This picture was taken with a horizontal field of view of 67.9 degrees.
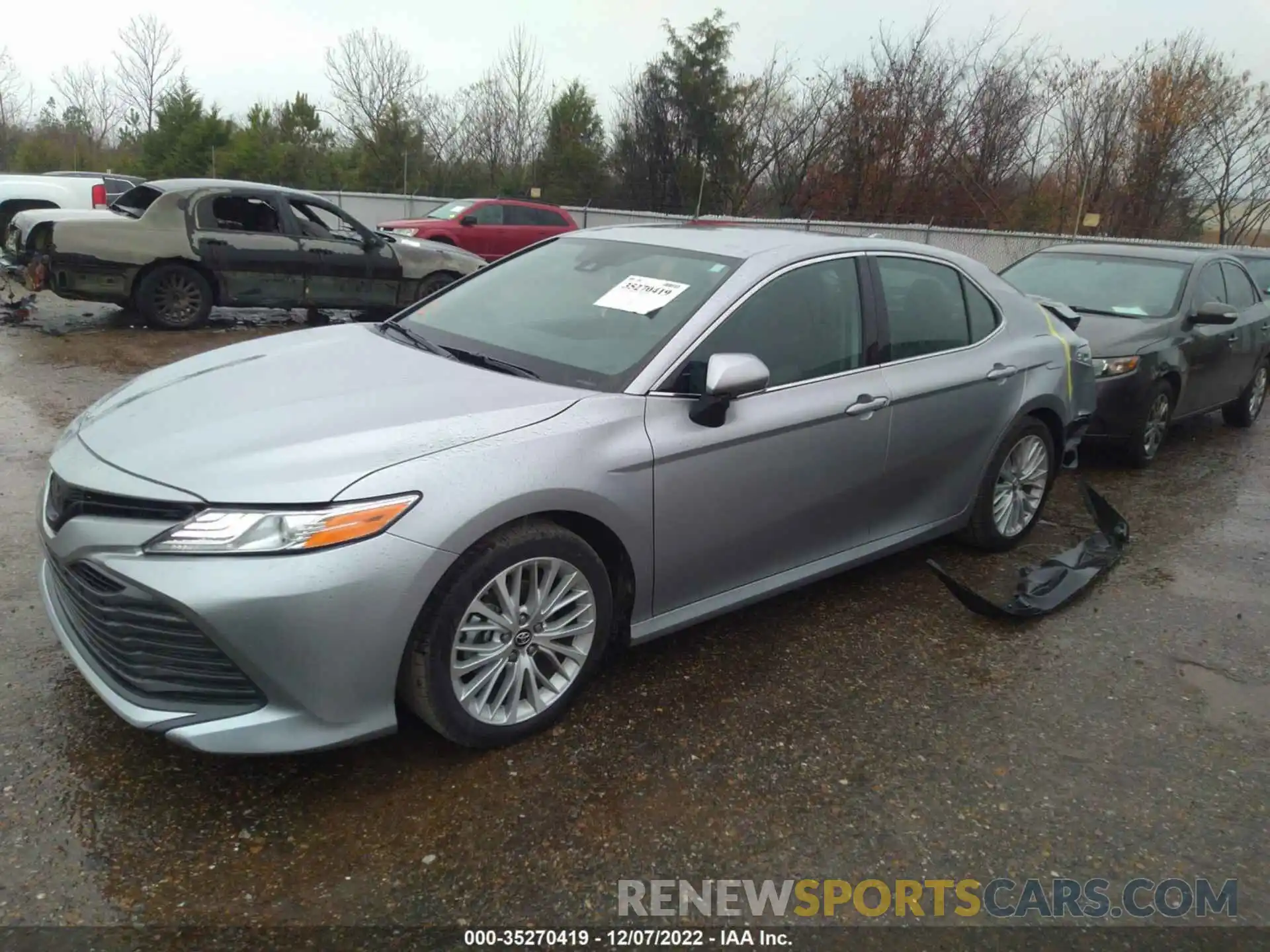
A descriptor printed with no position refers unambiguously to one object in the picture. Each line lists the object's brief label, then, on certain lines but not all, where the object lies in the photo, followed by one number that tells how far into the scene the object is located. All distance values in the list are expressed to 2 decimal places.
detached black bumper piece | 4.21
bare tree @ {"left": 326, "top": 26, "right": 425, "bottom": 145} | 36.72
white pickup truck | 14.16
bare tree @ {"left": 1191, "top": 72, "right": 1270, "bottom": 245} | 24.45
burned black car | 8.90
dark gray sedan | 6.60
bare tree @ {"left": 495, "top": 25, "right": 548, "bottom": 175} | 35.00
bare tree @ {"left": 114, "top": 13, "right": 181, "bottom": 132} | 37.44
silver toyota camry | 2.45
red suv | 16.70
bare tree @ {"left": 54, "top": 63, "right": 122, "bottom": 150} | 39.84
